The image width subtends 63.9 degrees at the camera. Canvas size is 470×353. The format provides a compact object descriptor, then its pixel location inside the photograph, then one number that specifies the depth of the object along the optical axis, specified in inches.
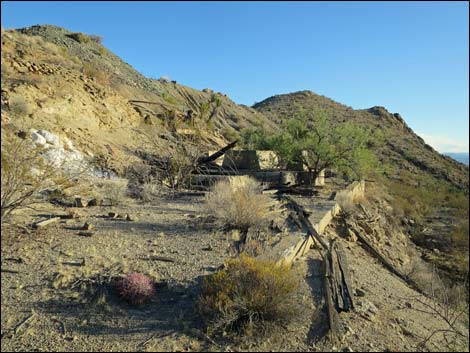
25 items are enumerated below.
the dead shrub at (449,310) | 225.2
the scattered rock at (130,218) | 351.2
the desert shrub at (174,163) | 569.0
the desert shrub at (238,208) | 344.5
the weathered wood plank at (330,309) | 191.0
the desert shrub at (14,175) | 235.8
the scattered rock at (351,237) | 454.3
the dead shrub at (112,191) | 421.4
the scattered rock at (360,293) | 254.7
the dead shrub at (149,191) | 463.5
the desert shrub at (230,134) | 1287.4
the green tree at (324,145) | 676.7
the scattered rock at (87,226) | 302.2
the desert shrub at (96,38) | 1414.1
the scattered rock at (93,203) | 391.7
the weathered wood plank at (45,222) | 289.4
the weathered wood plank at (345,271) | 240.4
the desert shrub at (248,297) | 183.8
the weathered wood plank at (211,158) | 625.1
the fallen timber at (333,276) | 207.2
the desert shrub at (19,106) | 535.5
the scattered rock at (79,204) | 377.4
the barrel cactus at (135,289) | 201.0
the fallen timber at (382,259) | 365.2
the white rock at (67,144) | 548.7
